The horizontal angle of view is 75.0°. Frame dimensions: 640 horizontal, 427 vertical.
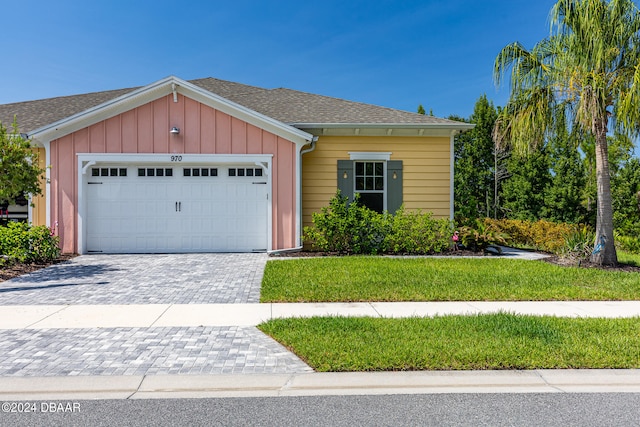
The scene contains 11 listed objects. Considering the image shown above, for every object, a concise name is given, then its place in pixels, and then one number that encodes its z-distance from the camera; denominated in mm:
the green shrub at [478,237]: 12258
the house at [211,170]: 11812
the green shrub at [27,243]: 10086
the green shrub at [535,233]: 14070
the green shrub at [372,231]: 11797
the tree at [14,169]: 9164
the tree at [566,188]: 21828
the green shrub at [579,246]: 10633
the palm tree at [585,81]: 9375
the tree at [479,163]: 25656
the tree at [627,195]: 21156
